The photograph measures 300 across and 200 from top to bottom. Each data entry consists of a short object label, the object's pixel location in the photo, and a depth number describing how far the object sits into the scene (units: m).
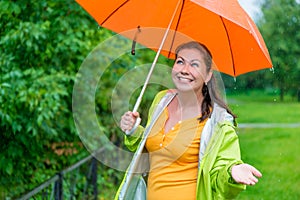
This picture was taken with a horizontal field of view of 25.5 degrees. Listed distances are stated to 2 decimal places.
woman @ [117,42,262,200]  3.06
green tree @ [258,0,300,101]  14.27
